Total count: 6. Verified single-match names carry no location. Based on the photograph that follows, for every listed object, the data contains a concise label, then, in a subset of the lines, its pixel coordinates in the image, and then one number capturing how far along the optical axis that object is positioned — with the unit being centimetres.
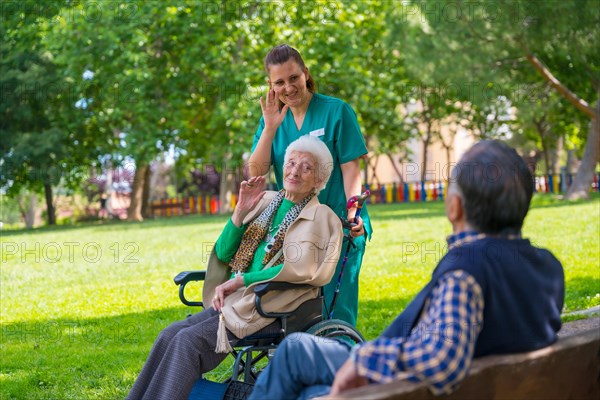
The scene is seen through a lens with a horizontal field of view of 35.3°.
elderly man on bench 233
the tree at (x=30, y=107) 3344
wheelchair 402
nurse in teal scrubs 484
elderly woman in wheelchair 400
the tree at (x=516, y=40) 2275
